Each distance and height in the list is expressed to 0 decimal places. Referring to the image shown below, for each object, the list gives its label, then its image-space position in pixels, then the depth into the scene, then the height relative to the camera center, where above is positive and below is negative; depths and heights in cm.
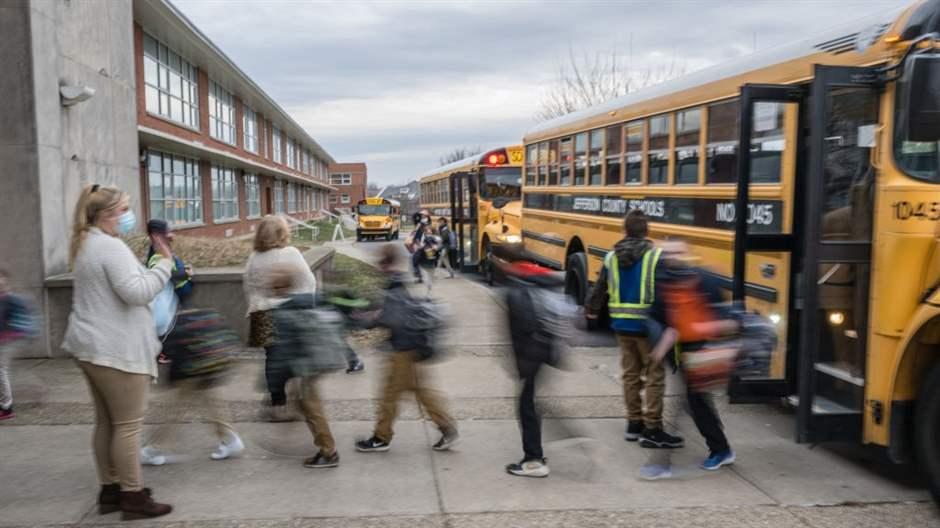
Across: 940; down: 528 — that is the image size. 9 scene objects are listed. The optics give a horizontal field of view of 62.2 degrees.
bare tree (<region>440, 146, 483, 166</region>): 10965 +610
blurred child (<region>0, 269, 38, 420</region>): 464 -75
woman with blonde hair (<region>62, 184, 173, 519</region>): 394 -67
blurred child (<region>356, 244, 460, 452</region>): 503 -106
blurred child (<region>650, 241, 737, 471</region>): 463 -68
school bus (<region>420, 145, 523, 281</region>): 1625 -12
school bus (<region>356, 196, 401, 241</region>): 4091 -115
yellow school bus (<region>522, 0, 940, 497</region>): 435 -13
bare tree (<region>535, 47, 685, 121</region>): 3588 +482
